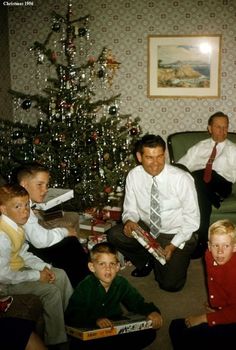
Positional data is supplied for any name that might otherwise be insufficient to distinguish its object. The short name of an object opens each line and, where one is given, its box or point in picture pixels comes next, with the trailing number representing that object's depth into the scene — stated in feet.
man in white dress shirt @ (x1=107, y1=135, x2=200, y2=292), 11.60
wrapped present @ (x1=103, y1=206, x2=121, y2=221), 15.01
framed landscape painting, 18.71
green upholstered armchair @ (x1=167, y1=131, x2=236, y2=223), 17.29
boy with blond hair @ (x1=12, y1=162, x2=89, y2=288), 10.10
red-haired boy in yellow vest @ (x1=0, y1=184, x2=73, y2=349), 8.36
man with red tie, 14.43
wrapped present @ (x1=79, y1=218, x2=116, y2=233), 13.73
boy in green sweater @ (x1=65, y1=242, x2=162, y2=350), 7.88
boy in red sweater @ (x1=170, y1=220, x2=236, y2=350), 7.34
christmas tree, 16.65
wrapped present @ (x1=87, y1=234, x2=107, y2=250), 13.09
